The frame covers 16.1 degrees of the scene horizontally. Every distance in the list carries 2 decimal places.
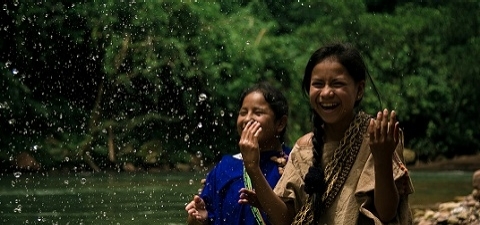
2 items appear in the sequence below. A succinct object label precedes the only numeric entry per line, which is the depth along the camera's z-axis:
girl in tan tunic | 5.29
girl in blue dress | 7.01
